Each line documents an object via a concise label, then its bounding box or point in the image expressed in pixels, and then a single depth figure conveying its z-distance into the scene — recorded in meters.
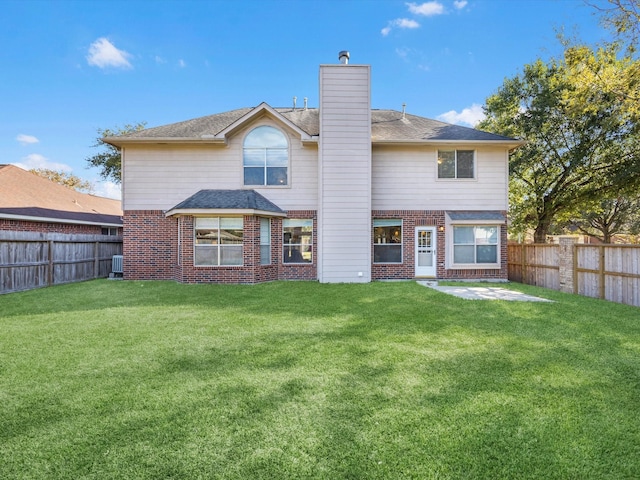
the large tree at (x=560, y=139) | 14.02
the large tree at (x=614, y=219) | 23.27
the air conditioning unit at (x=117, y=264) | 13.21
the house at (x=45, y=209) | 13.91
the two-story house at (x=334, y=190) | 11.77
